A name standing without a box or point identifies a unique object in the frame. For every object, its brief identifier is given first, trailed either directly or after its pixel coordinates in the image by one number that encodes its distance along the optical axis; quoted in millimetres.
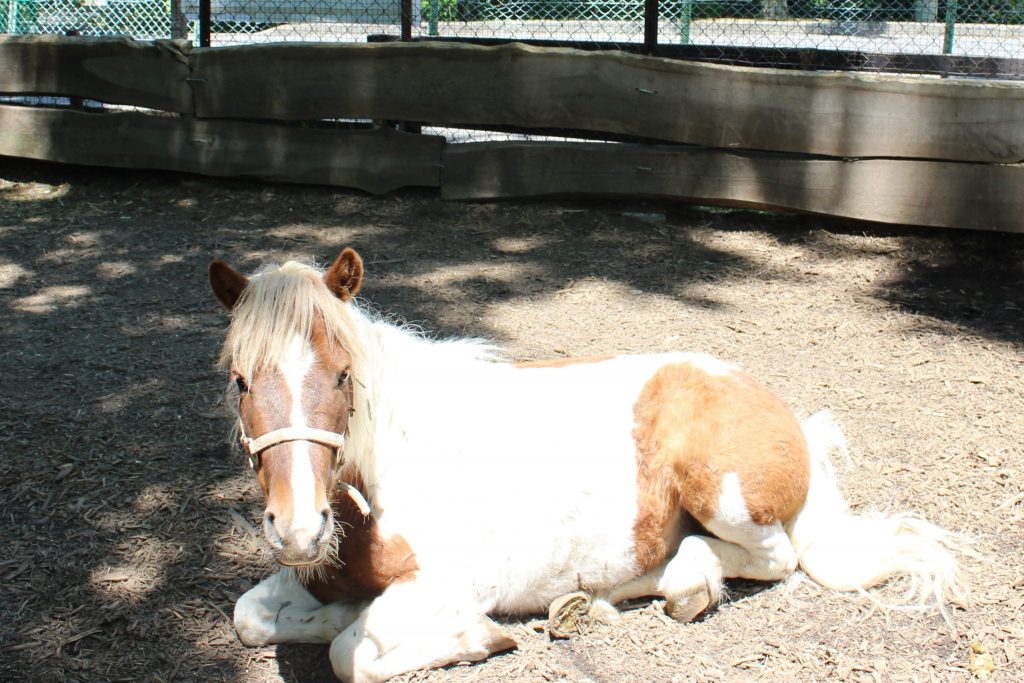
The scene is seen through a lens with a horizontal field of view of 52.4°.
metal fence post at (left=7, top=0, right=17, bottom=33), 11133
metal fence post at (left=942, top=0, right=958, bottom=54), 7643
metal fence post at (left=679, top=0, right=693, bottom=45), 8320
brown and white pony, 2754
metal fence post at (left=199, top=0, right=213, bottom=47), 7816
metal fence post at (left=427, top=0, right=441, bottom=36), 8188
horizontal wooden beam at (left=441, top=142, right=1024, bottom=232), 6277
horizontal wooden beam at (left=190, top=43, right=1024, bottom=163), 6293
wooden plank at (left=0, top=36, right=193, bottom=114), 7559
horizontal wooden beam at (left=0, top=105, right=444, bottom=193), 7293
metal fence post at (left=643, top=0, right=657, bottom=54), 7223
